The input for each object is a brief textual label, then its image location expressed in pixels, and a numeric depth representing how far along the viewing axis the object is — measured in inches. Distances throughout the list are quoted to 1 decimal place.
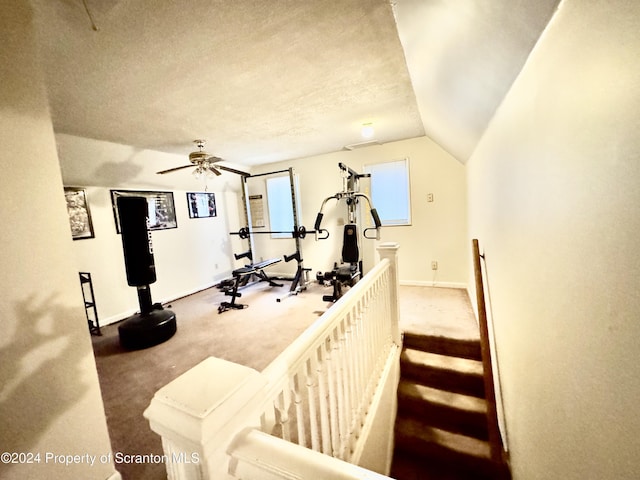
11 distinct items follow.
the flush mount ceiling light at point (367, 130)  128.2
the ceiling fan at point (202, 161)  119.9
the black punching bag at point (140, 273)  112.4
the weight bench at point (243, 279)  153.4
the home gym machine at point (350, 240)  145.8
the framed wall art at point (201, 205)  190.5
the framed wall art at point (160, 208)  163.2
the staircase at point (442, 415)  73.1
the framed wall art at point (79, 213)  130.0
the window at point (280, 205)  209.5
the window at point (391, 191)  165.0
